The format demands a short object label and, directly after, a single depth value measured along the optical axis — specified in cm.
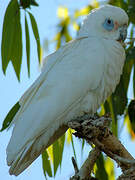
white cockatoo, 599
